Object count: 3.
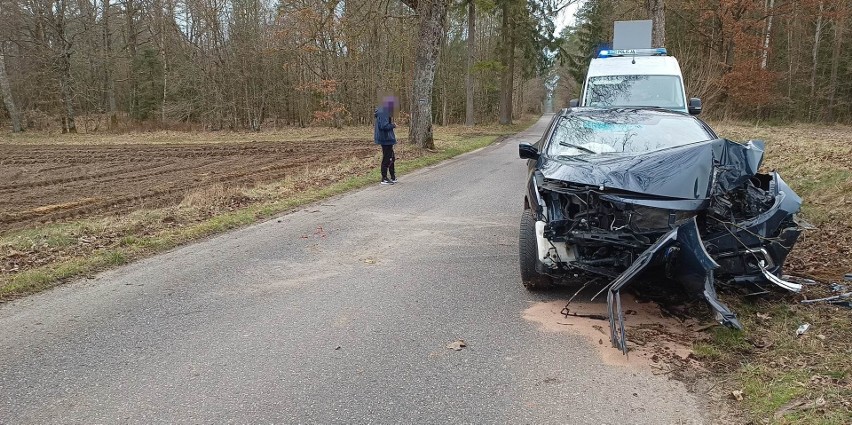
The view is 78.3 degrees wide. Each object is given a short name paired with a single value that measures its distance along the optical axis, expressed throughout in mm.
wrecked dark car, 3797
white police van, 9898
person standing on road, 11273
